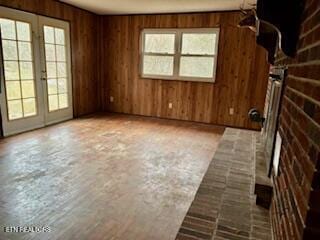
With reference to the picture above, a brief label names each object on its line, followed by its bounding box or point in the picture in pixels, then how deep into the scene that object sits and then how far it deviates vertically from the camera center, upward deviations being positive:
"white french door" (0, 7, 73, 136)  3.99 -0.06
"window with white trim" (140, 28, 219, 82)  5.25 +0.43
